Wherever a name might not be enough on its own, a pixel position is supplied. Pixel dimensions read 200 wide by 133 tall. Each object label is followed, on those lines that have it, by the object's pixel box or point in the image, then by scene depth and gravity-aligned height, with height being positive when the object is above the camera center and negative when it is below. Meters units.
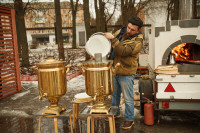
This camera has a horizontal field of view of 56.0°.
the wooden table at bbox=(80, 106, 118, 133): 2.85 -0.97
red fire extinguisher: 3.84 -1.29
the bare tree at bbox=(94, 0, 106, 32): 11.56 +2.14
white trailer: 3.71 -0.49
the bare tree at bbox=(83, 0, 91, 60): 11.89 +2.16
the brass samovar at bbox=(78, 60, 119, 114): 2.76 -0.40
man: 3.26 -0.13
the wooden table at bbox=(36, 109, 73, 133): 2.96 -0.99
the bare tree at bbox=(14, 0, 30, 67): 11.23 +1.30
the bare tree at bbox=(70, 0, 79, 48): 20.78 +2.89
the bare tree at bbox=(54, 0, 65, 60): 10.03 +1.28
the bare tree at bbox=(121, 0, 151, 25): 12.91 +2.89
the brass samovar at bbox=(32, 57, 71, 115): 2.83 -0.41
